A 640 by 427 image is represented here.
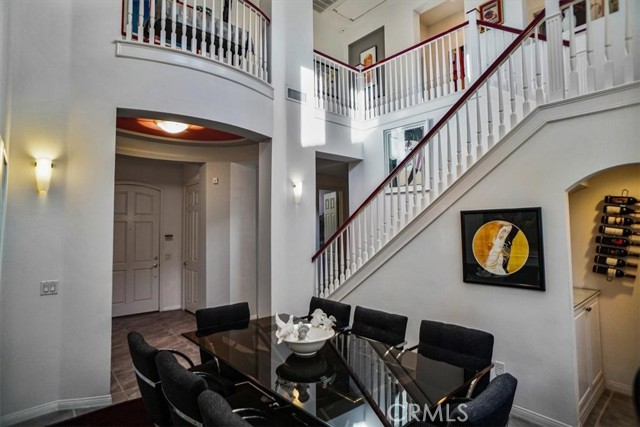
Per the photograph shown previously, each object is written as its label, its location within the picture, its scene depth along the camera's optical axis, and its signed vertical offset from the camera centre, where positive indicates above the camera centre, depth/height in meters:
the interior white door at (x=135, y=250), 5.69 -0.38
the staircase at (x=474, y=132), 2.50 +0.91
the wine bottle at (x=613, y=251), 2.95 -0.27
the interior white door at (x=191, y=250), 5.88 -0.40
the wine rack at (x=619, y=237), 2.91 -0.13
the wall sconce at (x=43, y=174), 2.74 +0.48
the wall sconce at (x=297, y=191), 4.43 +0.50
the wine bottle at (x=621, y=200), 2.89 +0.21
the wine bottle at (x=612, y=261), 2.96 -0.37
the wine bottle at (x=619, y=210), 2.91 +0.12
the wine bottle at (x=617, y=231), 2.91 -0.08
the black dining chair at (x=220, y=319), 2.85 -0.86
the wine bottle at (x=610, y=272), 2.98 -0.46
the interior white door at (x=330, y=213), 7.87 +0.34
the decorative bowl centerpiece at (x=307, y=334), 2.09 -0.74
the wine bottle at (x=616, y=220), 2.90 +0.02
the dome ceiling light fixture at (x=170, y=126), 4.15 +1.35
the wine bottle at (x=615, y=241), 2.92 -0.17
